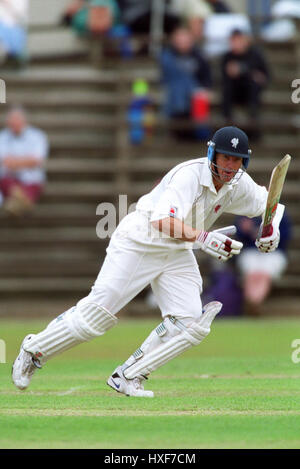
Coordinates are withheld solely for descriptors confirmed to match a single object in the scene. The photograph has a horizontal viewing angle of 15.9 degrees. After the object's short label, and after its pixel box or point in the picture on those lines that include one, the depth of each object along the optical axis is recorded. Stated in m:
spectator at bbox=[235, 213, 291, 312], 14.20
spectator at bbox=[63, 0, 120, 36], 17.23
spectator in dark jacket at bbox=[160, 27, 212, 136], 15.92
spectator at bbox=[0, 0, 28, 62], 17.48
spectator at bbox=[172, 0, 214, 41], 16.56
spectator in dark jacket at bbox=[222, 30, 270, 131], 15.70
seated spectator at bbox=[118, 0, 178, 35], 17.62
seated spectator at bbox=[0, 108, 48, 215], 15.21
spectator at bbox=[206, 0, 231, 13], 17.45
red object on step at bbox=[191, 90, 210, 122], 16.03
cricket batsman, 6.69
